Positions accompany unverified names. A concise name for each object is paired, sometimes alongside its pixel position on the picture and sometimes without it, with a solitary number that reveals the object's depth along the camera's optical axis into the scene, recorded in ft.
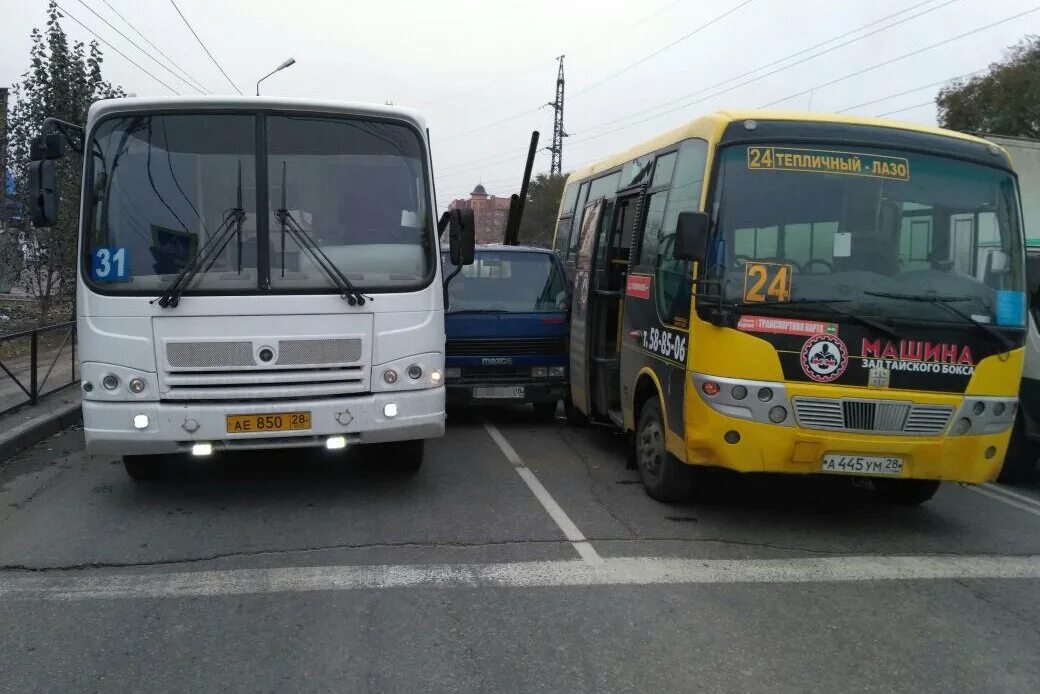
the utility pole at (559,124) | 164.04
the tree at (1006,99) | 94.53
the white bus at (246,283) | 19.03
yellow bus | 18.10
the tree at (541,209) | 188.75
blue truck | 31.32
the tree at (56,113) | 44.91
